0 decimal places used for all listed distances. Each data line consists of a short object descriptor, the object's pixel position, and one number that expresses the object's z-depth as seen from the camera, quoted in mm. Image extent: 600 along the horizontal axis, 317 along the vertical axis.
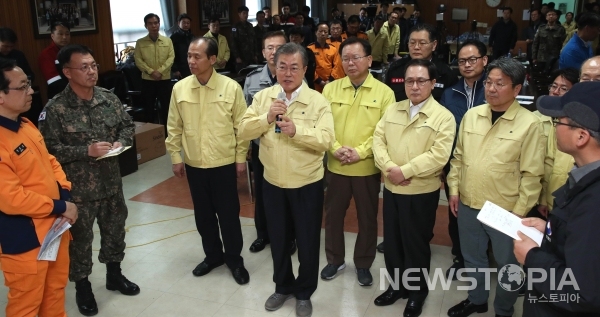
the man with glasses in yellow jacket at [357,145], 2955
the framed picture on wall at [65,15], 5945
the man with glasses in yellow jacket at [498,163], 2475
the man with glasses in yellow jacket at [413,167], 2646
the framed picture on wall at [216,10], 9266
